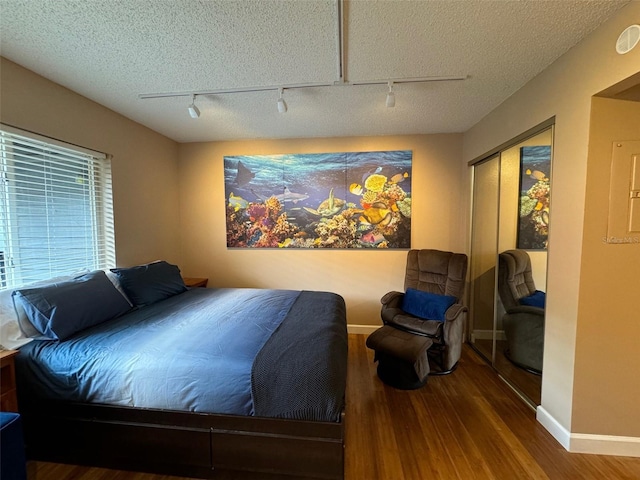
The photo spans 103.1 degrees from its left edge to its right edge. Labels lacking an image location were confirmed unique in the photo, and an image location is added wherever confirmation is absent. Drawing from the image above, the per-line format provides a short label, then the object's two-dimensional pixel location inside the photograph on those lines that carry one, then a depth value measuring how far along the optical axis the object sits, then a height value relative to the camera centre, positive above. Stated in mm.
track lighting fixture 1995 +1141
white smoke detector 1278 +975
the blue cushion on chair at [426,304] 2534 -802
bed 1337 -950
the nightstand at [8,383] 1411 -909
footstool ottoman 2170 -1155
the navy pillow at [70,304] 1629 -569
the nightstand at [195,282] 3135 -733
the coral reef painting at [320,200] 3219 +332
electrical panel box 1496 +209
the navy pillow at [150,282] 2293 -563
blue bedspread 1382 -810
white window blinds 1799 +113
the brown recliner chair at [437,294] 2371 -797
